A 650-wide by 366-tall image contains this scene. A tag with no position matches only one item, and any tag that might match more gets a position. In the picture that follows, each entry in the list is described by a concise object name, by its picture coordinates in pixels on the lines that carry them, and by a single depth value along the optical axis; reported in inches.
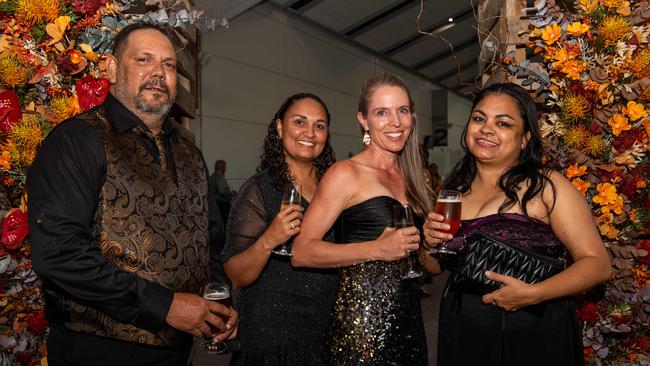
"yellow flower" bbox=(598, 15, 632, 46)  94.7
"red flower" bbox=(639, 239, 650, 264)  97.1
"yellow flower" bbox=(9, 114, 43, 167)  71.0
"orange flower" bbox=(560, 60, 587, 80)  97.4
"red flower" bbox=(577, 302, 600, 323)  99.1
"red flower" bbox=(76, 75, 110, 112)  77.8
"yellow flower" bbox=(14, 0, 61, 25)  71.5
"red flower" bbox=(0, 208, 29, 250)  69.3
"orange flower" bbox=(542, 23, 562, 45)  98.6
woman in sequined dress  79.4
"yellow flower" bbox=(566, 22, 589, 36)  96.7
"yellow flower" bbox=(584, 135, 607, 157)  96.9
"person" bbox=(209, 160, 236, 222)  311.0
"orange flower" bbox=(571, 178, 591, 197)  97.5
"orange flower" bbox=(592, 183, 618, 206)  94.9
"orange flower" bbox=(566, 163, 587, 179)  97.1
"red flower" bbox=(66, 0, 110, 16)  77.3
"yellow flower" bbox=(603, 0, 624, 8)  95.0
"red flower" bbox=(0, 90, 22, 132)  69.3
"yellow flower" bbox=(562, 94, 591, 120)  97.3
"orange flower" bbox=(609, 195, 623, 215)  95.0
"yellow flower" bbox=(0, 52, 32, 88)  70.7
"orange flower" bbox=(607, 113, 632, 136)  94.4
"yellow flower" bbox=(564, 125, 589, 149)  98.0
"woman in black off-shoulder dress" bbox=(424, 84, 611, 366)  76.8
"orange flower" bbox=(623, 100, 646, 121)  93.9
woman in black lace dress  84.2
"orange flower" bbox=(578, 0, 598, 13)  97.4
